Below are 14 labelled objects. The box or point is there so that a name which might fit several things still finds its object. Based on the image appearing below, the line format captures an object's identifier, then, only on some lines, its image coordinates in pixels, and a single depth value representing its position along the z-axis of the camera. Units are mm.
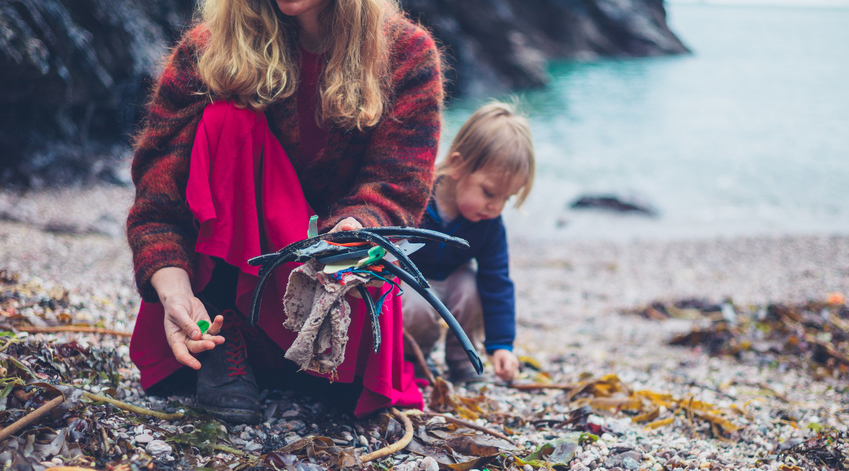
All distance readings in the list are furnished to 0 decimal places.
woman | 1804
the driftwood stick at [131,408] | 1694
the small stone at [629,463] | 1805
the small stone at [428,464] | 1697
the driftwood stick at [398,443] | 1700
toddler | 2600
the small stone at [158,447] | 1541
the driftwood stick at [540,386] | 2701
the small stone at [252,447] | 1697
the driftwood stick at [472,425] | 1967
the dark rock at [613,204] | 10799
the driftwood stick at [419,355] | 2525
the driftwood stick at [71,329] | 2158
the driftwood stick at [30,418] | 1409
